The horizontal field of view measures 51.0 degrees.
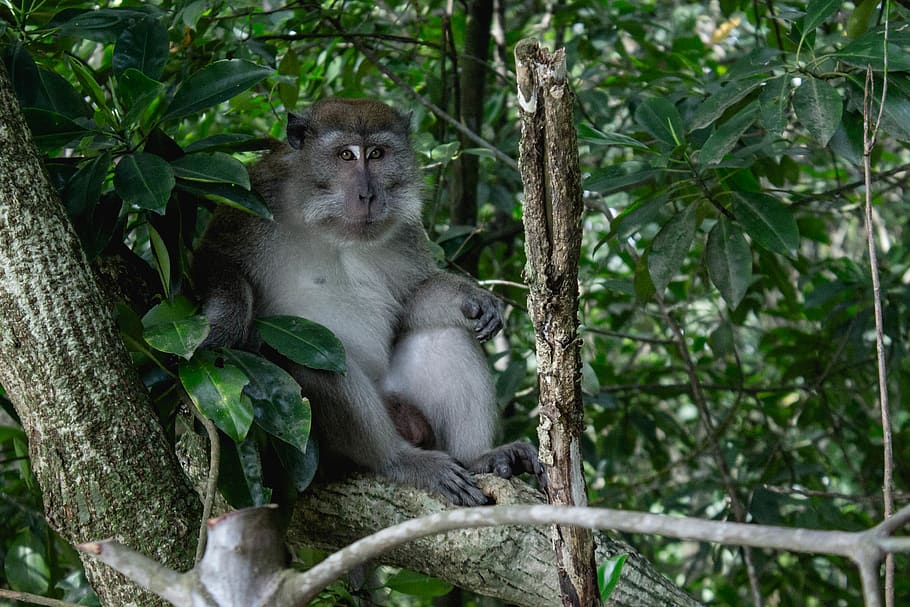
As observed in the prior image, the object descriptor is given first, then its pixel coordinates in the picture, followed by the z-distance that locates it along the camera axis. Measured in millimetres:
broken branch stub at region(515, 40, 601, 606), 1924
